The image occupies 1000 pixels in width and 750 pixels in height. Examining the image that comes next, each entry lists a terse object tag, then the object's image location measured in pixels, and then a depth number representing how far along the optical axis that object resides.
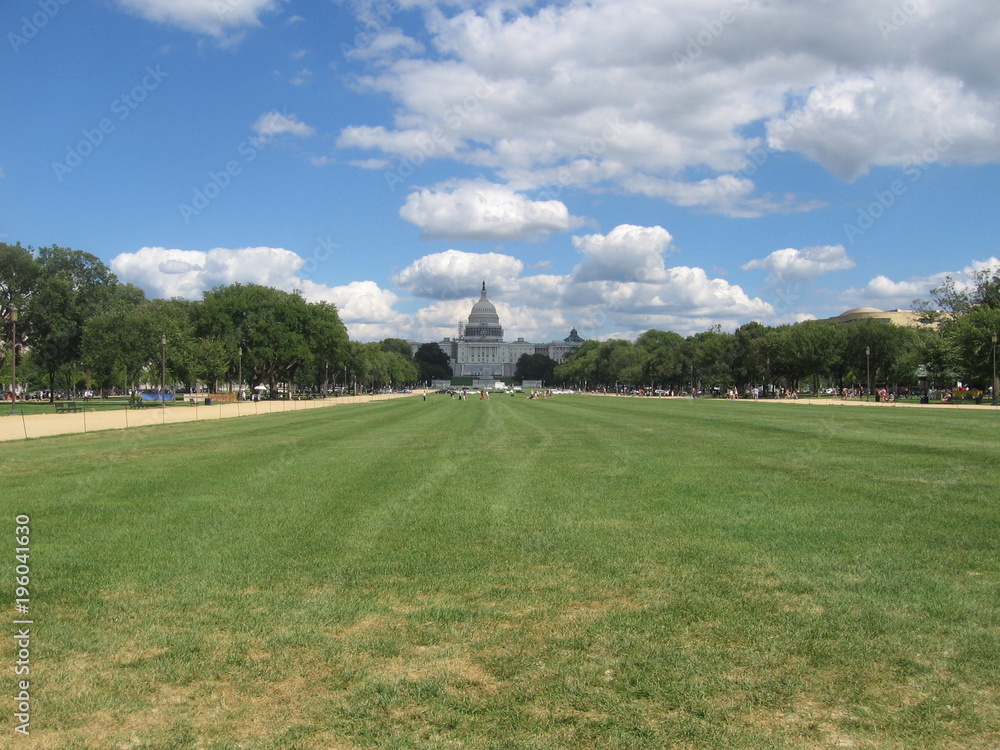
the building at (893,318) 192.20
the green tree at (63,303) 92.19
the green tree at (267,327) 101.69
